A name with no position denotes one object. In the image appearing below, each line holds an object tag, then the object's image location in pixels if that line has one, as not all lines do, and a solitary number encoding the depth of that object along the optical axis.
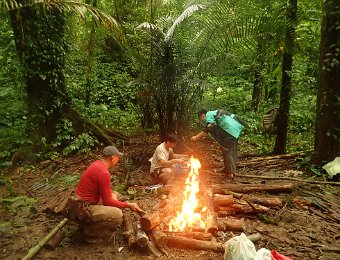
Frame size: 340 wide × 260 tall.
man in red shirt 4.31
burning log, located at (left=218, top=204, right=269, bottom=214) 5.17
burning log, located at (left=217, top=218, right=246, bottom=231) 4.66
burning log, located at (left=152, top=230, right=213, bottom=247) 4.25
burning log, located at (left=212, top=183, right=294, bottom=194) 5.88
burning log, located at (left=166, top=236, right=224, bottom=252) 4.16
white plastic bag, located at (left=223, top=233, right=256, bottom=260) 3.53
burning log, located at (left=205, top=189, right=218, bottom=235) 4.38
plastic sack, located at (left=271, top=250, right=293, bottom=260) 3.61
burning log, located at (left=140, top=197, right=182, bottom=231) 4.30
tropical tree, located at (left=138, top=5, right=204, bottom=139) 7.64
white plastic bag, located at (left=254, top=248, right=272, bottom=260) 3.51
